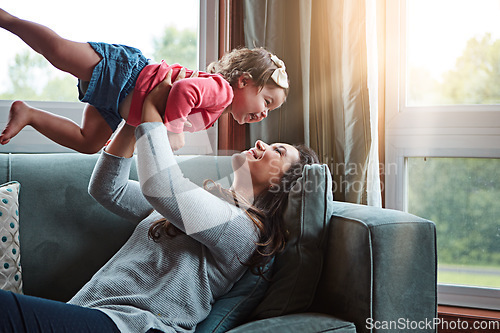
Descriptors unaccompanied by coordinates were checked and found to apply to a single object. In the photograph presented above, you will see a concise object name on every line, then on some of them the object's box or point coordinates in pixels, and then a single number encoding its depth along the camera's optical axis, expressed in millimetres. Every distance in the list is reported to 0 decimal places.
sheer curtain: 1905
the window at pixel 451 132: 1992
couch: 1155
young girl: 1147
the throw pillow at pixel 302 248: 1242
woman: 1061
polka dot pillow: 1447
